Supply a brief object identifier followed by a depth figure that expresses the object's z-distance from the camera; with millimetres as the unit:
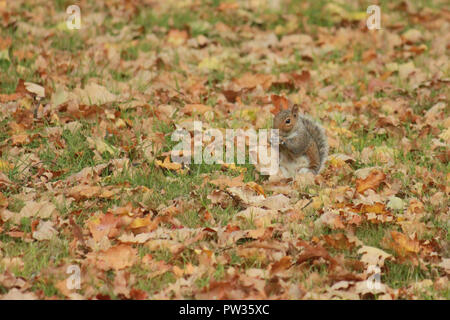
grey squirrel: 9398
